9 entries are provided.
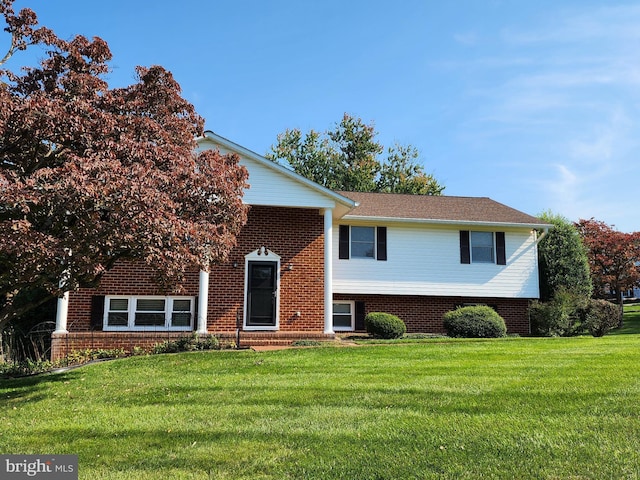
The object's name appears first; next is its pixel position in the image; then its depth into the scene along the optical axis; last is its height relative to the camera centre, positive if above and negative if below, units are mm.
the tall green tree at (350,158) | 39406 +11712
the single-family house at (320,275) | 14930 +1129
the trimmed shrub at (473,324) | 16219 -403
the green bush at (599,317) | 17812 -151
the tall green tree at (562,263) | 19547 +1895
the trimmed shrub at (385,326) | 16078 -495
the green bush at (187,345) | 13273 -963
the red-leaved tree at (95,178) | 6172 +1782
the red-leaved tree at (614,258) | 31141 +3319
